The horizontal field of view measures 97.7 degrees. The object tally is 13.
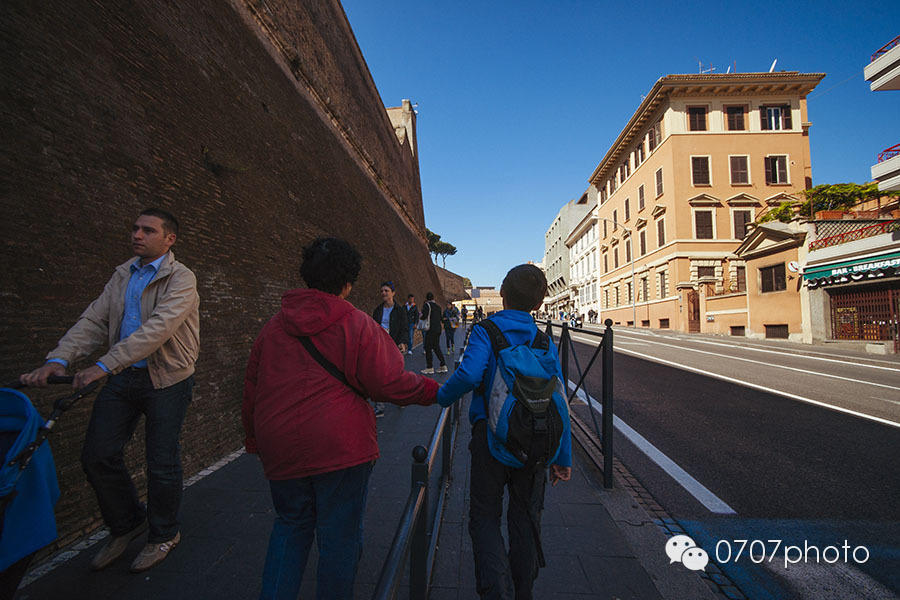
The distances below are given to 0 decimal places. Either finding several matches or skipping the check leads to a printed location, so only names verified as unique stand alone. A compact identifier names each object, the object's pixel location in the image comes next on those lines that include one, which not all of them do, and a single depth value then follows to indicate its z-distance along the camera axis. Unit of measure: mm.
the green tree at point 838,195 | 22739
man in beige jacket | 2332
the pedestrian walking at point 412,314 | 8270
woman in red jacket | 1582
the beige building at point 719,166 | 28203
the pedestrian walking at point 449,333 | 13461
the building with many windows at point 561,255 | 61906
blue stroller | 1456
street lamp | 33394
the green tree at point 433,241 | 94294
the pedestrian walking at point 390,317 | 6145
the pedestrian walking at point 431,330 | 8883
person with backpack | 1813
